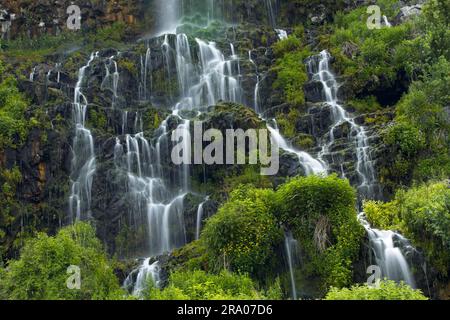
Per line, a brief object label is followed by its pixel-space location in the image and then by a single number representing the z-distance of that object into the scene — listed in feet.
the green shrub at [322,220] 74.38
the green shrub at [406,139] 103.91
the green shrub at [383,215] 81.92
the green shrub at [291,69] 135.03
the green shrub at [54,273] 61.41
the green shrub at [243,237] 74.28
